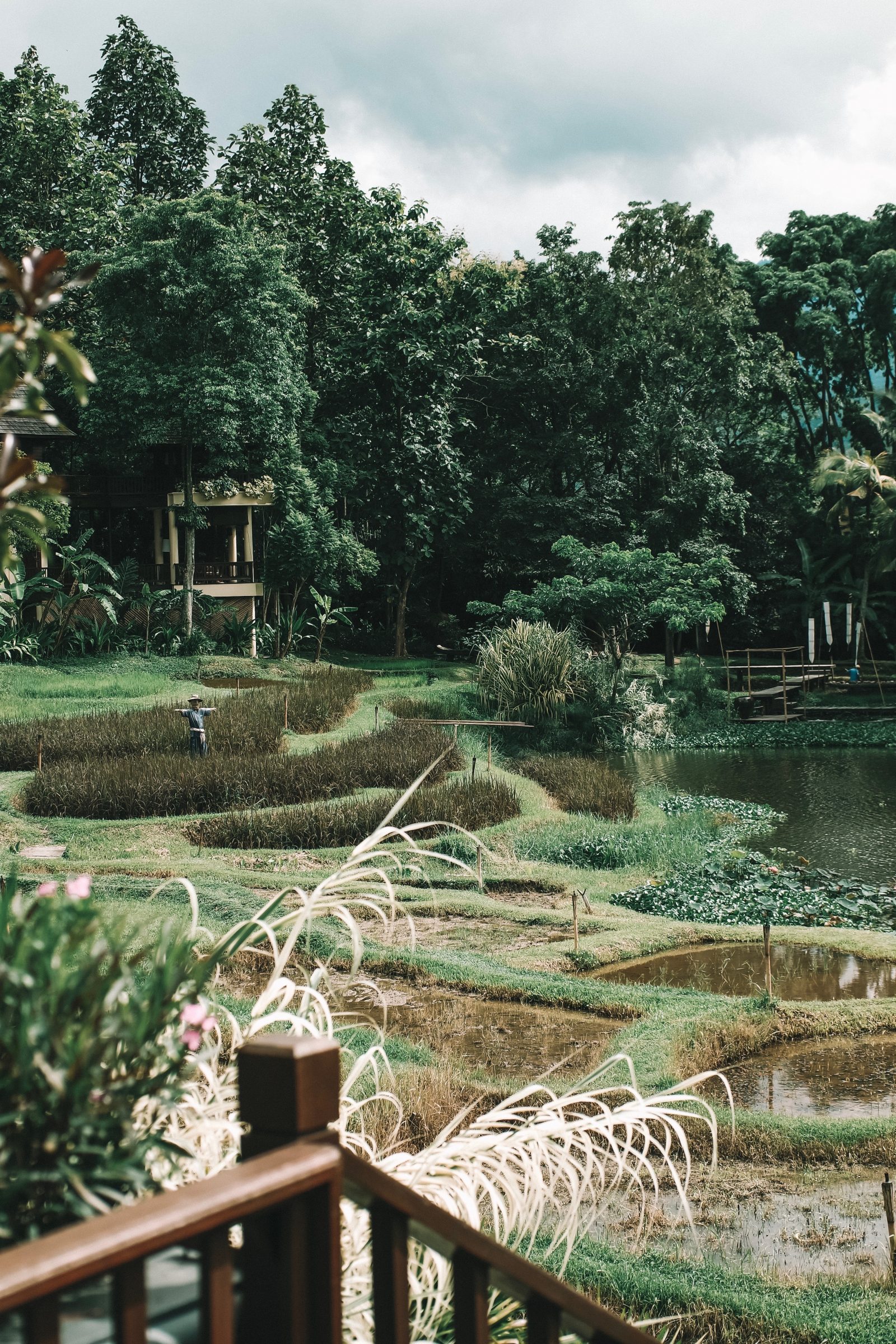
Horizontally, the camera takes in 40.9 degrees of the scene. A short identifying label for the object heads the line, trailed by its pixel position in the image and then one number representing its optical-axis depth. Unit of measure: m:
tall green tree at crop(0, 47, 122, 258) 25.80
